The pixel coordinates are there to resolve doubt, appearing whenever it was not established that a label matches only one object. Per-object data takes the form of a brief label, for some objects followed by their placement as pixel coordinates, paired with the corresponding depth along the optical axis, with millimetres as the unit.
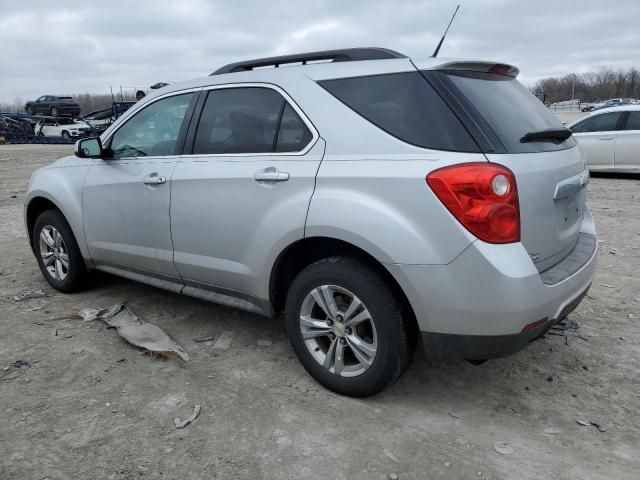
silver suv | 2404
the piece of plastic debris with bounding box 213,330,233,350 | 3627
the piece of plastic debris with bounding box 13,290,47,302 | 4586
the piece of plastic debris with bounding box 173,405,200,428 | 2719
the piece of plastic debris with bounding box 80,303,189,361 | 3518
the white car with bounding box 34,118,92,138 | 32000
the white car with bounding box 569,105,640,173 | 10359
